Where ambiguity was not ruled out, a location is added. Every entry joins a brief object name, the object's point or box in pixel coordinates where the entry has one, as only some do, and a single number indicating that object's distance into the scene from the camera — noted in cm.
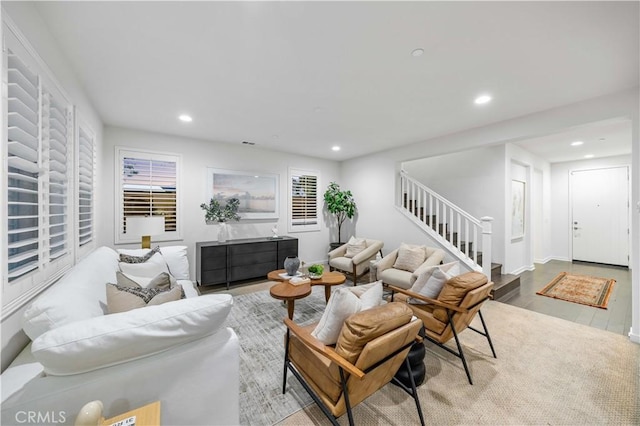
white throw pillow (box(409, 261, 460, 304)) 223
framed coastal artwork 468
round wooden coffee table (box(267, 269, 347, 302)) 324
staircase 380
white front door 548
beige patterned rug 367
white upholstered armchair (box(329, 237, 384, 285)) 447
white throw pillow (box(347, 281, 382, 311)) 169
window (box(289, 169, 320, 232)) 566
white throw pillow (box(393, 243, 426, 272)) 389
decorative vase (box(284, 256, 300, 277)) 339
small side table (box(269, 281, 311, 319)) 277
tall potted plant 589
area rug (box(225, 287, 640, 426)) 167
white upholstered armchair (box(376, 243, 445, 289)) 368
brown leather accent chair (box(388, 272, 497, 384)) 202
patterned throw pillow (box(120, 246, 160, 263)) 249
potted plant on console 444
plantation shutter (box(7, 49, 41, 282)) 132
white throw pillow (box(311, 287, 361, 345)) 154
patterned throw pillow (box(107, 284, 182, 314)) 154
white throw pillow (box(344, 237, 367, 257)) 484
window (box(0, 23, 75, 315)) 129
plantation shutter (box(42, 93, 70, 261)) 177
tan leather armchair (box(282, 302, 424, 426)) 132
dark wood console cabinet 413
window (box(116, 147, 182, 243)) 385
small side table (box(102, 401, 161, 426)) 91
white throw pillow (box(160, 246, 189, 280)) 310
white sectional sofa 94
